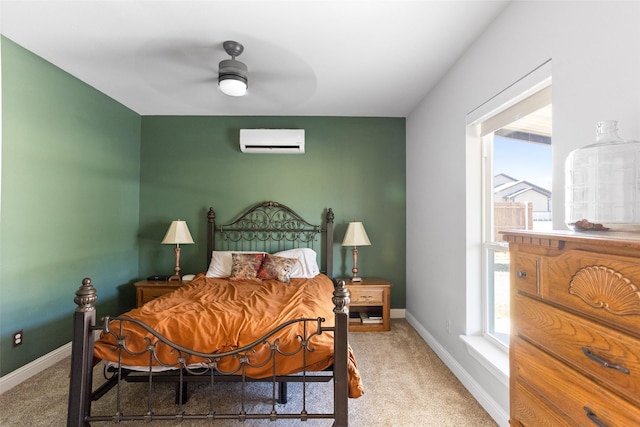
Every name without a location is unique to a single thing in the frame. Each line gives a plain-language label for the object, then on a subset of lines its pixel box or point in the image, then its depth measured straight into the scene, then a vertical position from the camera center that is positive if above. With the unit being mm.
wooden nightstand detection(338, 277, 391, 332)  3453 -940
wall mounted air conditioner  3721 +1031
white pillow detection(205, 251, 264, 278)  3445 -522
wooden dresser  711 -304
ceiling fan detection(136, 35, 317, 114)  2338 +1356
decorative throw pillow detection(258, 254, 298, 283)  3244 -540
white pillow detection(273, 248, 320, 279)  3436 -505
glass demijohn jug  1031 +139
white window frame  2336 -113
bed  1639 -744
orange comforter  1732 -673
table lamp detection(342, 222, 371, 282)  3600 -217
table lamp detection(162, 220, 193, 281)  3541 -201
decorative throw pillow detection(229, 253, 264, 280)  3297 -512
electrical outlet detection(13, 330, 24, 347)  2323 -936
